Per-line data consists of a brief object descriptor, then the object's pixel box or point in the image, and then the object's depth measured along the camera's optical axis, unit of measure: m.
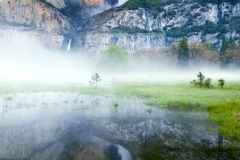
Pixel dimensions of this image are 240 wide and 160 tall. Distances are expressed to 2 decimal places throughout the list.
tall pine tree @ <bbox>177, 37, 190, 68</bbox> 89.50
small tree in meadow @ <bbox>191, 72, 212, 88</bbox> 38.03
